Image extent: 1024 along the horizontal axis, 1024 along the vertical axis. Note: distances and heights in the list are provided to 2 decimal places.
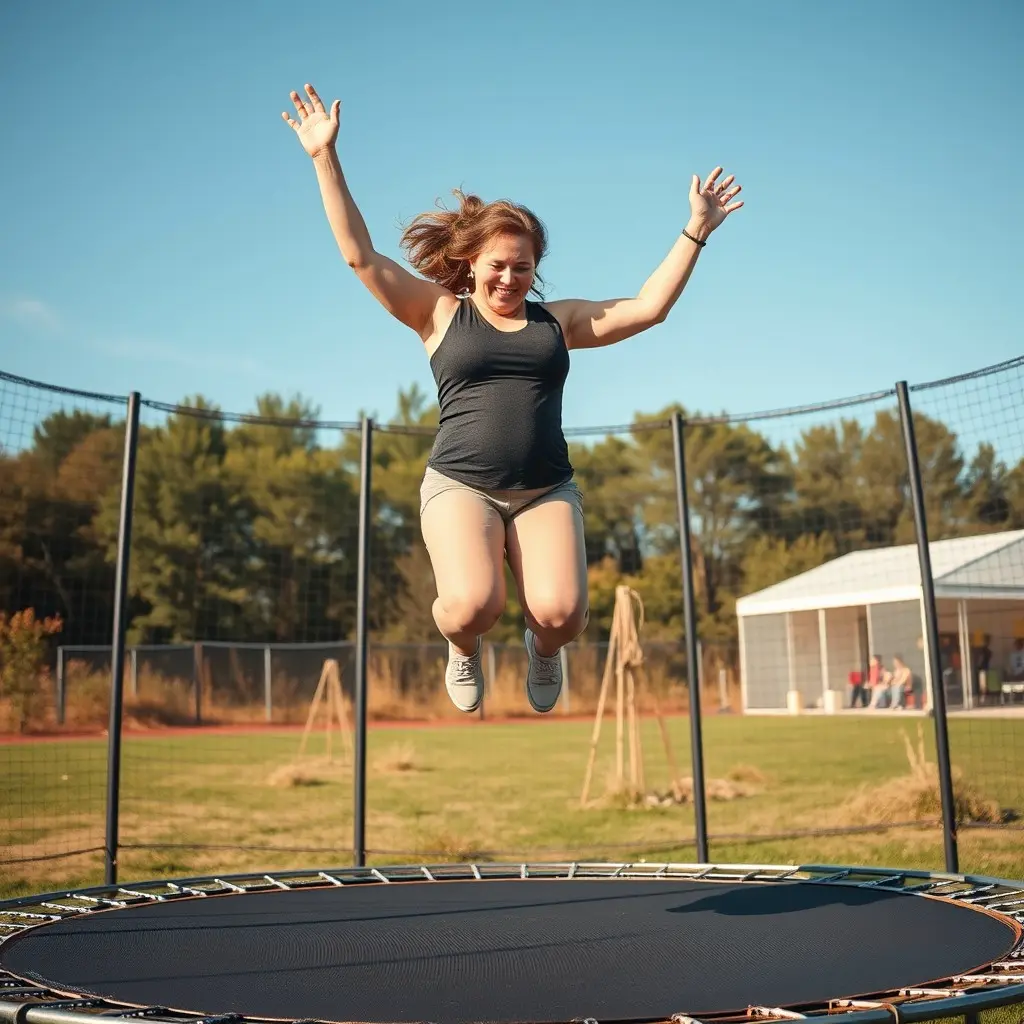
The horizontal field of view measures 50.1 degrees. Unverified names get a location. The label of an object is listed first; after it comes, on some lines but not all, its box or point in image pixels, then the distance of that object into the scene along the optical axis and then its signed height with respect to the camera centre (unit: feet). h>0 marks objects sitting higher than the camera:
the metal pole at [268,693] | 37.31 +0.34
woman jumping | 7.32 +2.13
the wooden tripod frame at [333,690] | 25.95 +0.29
